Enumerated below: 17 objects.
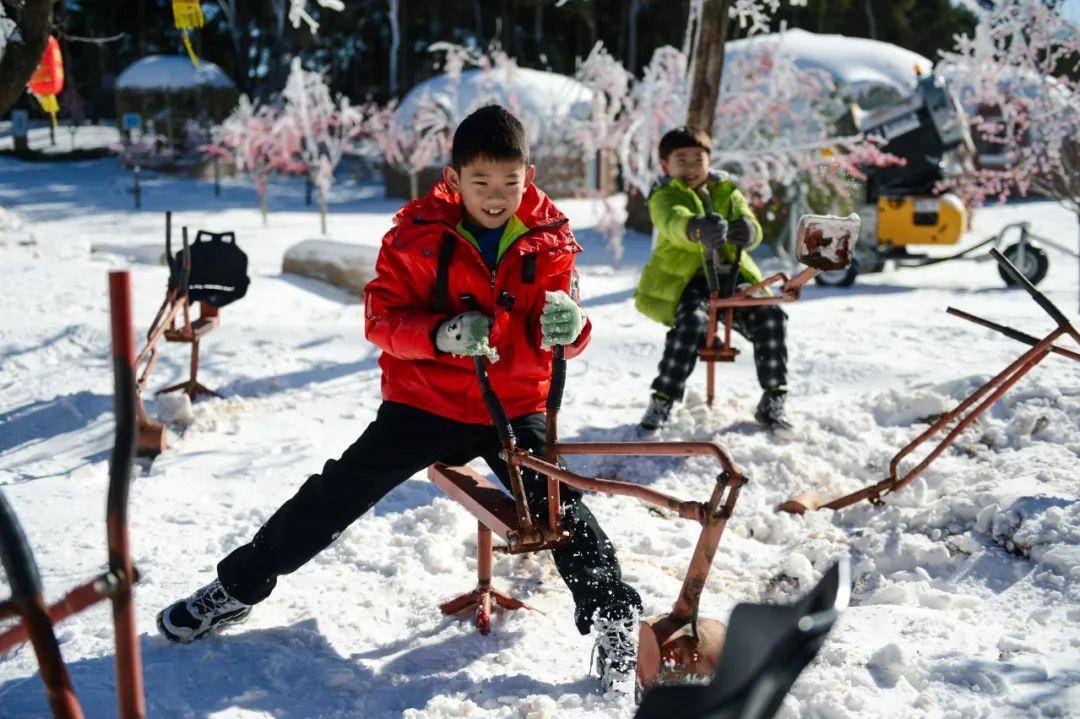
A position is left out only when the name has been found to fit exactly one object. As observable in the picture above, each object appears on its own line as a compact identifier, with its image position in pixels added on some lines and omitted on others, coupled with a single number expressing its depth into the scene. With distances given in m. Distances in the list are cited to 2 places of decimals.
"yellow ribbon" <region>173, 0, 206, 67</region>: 5.91
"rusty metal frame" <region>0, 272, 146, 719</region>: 1.15
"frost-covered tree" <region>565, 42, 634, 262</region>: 10.62
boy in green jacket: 4.33
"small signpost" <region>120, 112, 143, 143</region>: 20.81
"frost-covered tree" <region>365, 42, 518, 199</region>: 16.19
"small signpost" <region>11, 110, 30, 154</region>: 24.50
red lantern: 8.32
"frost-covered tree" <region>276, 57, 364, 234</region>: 14.84
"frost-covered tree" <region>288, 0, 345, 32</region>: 5.71
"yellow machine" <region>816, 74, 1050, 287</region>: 9.24
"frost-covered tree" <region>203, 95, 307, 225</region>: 15.56
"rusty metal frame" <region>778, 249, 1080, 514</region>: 2.86
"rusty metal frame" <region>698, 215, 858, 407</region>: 3.27
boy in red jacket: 2.33
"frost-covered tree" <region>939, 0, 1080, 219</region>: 9.38
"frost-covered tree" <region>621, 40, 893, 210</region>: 9.69
